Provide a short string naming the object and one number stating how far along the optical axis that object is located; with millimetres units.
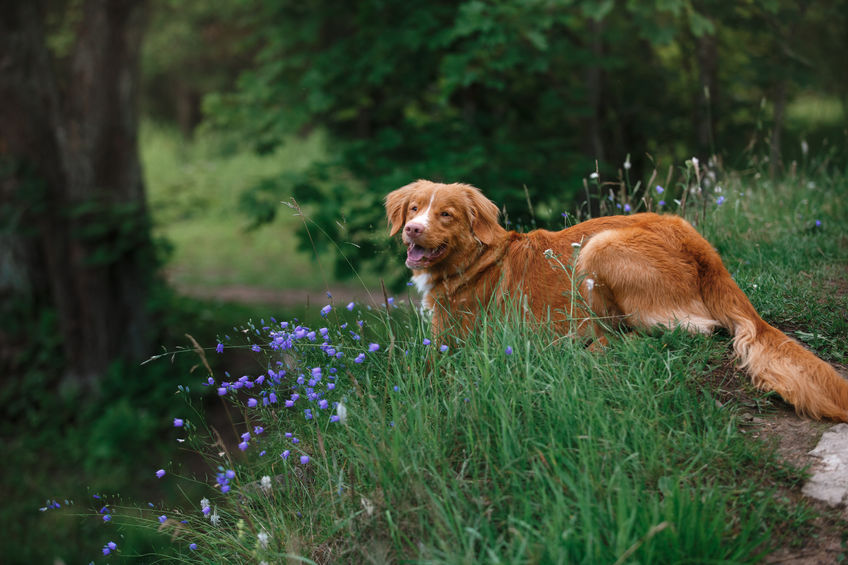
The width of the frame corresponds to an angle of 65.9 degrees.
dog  2836
